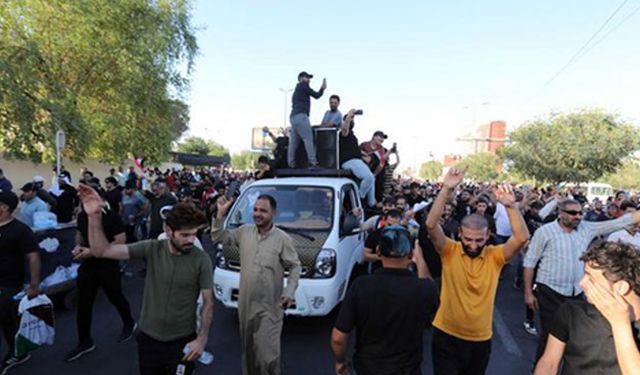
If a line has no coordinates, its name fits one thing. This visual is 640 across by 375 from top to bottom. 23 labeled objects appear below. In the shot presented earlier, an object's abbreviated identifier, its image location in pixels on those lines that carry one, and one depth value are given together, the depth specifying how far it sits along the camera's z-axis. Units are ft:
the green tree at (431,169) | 383.30
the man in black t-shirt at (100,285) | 15.07
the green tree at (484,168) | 229.25
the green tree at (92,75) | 46.93
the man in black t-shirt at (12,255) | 12.65
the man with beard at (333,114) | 25.61
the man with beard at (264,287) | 11.44
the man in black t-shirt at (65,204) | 29.17
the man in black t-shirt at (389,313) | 7.91
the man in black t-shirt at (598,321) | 5.95
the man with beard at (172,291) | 9.39
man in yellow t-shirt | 10.03
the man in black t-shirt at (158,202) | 23.83
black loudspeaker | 24.36
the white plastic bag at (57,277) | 18.65
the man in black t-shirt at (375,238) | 16.33
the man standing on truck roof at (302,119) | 23.66
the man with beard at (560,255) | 13.41
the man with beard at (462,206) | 30.73
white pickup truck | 16.10
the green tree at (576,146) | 92.63
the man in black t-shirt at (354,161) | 23.38
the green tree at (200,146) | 263.41
